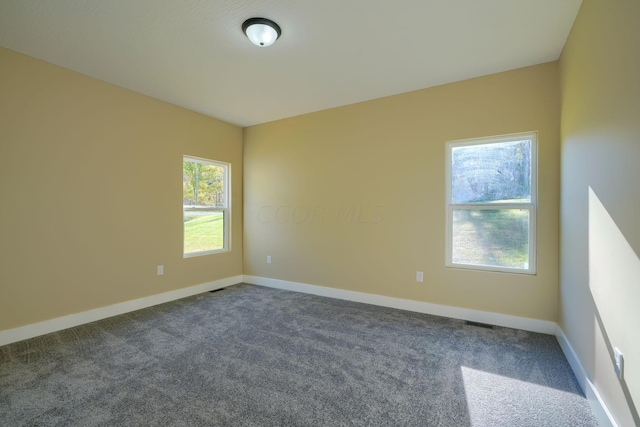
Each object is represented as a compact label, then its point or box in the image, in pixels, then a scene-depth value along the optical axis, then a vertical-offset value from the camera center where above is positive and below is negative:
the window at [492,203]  2.91 +0.11
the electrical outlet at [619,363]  1.38 -0.73
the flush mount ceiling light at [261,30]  2.17 +1.43
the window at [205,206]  4.16 +0.08
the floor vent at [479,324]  2.93 -1.18
